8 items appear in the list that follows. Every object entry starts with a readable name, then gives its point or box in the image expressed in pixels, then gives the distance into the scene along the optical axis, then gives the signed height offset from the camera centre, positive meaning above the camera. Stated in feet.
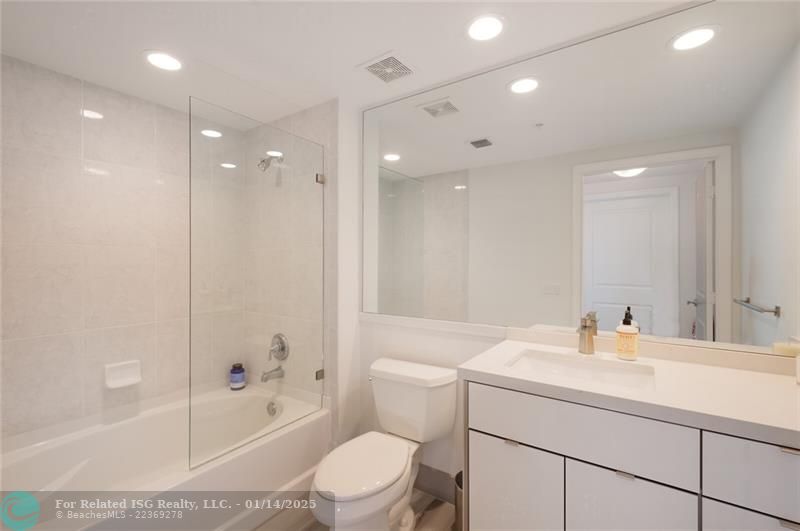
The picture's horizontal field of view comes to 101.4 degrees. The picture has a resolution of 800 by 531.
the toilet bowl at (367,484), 4.11 -2.88
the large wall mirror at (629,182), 3.86 +1.23
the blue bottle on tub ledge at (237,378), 6.84 -2.36
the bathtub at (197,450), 4.94 -3.08
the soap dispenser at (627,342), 4.28 -0.99
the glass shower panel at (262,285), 6.37 -0.42
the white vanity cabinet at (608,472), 2.67 -1.94
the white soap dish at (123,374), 5.93 -2.02
